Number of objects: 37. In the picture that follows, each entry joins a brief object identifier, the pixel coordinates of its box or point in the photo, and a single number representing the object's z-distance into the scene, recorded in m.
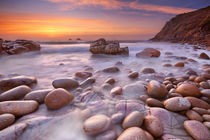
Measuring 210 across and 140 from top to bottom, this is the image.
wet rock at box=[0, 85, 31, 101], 1.40
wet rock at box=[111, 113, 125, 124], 1.09
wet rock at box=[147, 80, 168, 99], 1.51
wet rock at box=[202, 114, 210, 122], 1.06
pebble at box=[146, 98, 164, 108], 1.31
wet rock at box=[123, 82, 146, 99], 1.59
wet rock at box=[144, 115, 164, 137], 0.93
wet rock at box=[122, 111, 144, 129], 1.00
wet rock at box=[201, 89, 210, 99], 1.47
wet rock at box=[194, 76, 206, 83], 1.98
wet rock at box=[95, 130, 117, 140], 0.91
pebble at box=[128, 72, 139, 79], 2.29
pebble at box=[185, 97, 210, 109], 1.25
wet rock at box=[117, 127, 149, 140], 0.82
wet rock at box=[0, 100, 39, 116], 1.12
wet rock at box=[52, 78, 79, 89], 1.78
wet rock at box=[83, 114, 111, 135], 0.95
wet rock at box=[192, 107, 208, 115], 1.14
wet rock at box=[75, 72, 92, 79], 2.34
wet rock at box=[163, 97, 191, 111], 1.19
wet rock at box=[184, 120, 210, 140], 0.87
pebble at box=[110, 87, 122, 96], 1.61
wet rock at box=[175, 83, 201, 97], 1.47
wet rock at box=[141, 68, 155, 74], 2.57
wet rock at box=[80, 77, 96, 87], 1.95
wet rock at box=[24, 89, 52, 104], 1.38
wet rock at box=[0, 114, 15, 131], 0.98
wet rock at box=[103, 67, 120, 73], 2.70
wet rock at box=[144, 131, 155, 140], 0.87
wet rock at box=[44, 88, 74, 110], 1.28
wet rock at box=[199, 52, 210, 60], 4.02
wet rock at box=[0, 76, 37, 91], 1.77
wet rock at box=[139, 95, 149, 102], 1.45
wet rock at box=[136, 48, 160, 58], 4.77
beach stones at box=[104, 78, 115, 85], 2.02
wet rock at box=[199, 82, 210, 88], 1.72
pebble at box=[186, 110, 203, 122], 1.07
